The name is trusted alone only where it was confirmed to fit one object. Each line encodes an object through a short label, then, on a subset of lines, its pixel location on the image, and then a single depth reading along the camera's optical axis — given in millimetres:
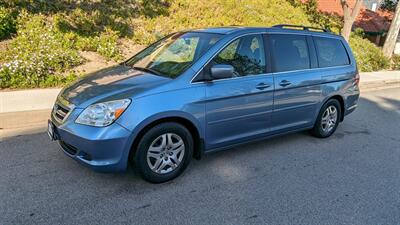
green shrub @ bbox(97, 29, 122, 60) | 8750
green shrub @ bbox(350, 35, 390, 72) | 14195
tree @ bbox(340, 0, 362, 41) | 14109
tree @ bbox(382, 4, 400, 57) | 16145
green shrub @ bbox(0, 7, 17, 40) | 8203
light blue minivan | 3271
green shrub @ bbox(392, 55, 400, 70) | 15664
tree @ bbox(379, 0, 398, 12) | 19234
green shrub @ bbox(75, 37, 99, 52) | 8688
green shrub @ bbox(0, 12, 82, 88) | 6855
